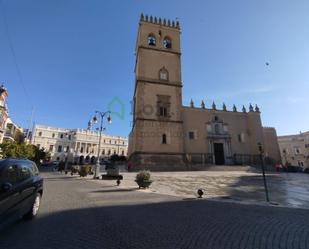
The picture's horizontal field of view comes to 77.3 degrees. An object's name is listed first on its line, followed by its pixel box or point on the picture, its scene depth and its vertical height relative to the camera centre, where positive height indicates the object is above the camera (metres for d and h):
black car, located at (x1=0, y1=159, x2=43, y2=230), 3.87 -0.49
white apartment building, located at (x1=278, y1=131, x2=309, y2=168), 58.00 +7.28
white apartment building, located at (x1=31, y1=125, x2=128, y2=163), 70.81 +9.82
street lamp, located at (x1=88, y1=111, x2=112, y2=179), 20.34 +5.82
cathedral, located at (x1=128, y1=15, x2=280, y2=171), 30.62 +8.27
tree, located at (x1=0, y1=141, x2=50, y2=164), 26.77 +2.72
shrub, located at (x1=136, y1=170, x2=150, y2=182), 12.51 -0.39
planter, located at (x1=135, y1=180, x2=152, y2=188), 12.49 -0.83
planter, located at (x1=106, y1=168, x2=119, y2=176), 18.70 -0.23
